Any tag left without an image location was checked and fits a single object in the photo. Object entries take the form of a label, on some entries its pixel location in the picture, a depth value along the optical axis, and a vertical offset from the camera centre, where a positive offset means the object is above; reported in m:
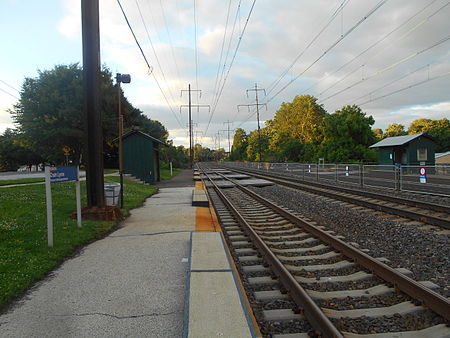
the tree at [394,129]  107.61 +10.05
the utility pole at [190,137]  68.44 +5.93
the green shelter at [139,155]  24.41 +0.75
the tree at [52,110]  36.19 +6.44
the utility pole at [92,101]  9.30 +1.87
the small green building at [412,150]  31.00 +0.81
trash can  11.41 -0.96
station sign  6.94 -0.15
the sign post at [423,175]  13.86 -0.72
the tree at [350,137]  48.34 +3.42
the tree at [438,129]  64.88 +7.26
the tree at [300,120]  76.31 +9.72
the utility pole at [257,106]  57.24 +10.00
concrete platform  3.19 -1.59
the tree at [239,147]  117.61 +5.91
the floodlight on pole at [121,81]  11.87 +3.03
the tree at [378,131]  114.61 +9.84
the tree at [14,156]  66.19 +2.51
